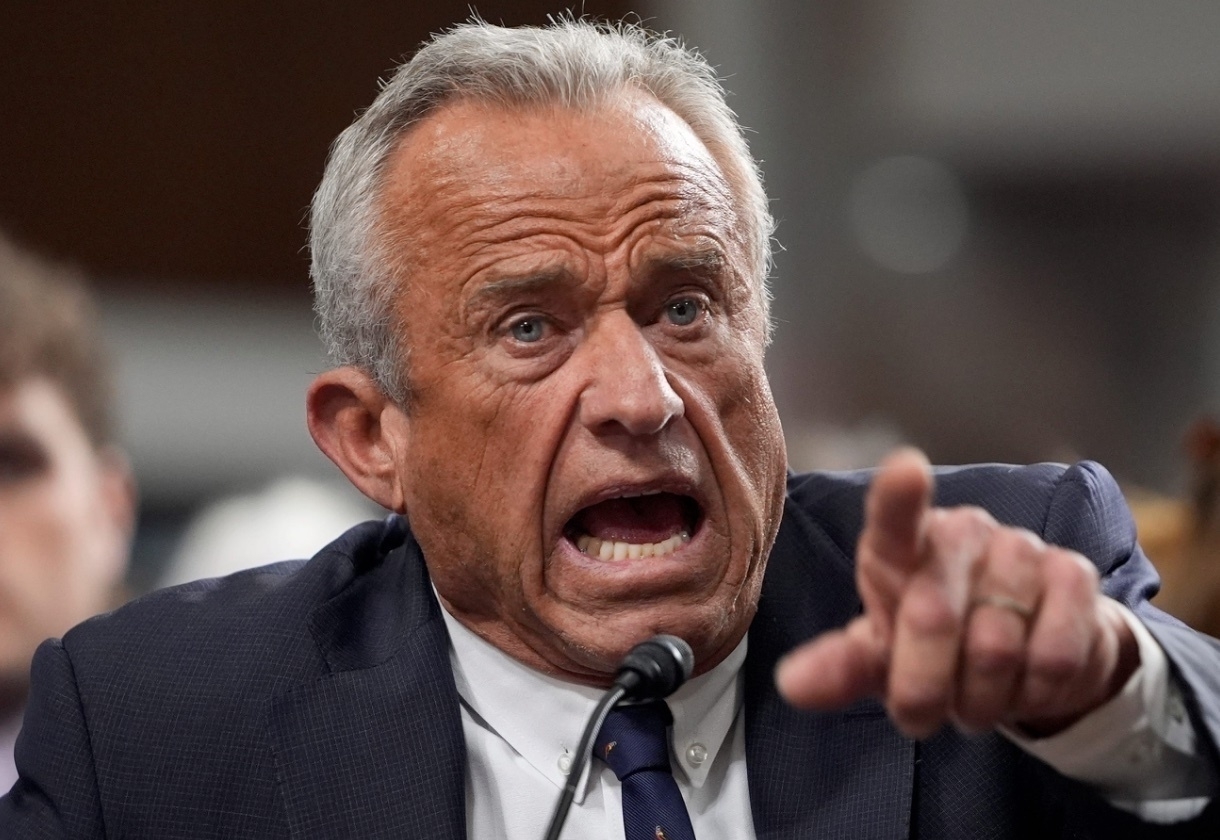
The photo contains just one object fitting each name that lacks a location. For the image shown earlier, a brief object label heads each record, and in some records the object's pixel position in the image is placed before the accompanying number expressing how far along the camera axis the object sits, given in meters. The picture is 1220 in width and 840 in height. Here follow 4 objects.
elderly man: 2.57
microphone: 2.47
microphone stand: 2.46
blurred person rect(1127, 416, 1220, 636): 2.83
